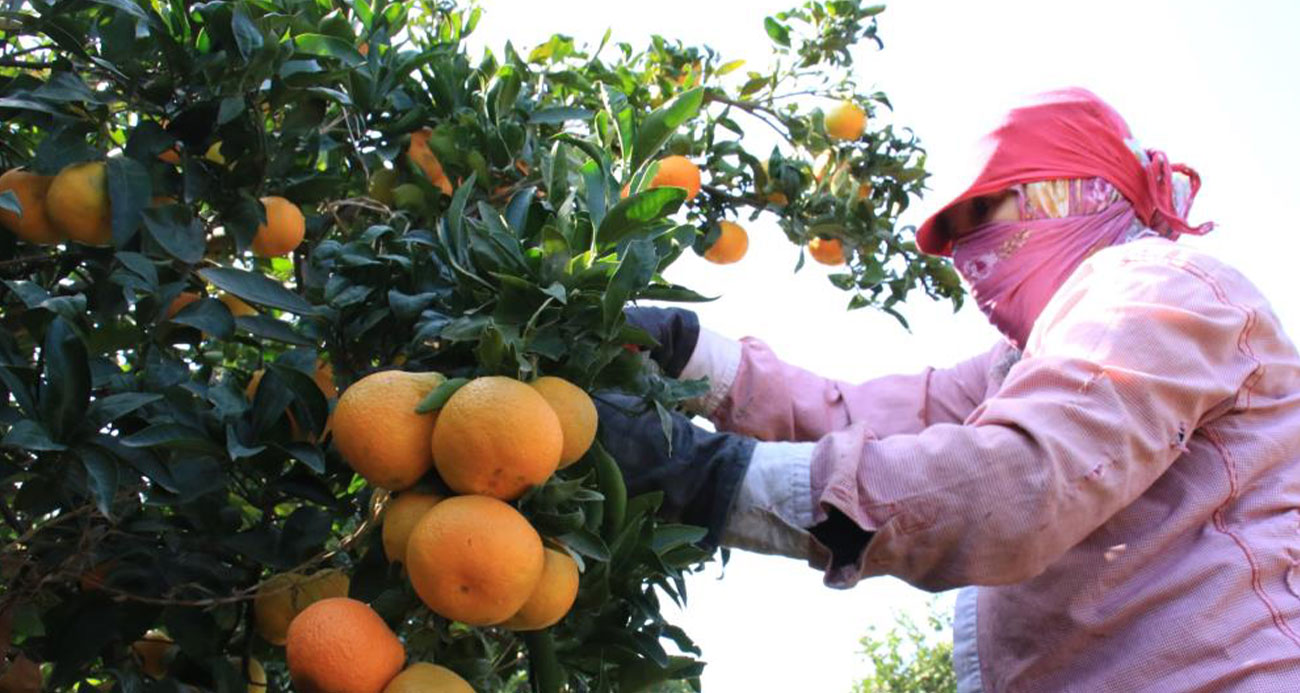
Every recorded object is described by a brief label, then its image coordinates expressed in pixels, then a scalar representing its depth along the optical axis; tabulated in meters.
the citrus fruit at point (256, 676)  1.50
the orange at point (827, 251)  2.67
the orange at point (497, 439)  1.05
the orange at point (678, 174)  2.05
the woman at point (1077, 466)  1.39
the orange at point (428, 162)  1.77
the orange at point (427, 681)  1.10
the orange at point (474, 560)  1.05
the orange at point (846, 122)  2.67
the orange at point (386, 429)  1.11
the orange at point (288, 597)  1.35
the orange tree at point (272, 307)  1.22
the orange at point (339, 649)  1.08
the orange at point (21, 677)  1.45
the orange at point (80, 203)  1.48
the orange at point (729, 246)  2.45
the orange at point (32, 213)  1.51
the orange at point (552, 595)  1.13
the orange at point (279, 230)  1.58
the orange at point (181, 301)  1.59
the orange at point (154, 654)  1.57
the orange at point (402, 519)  1.13
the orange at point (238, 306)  1.72
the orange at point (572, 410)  1.16
